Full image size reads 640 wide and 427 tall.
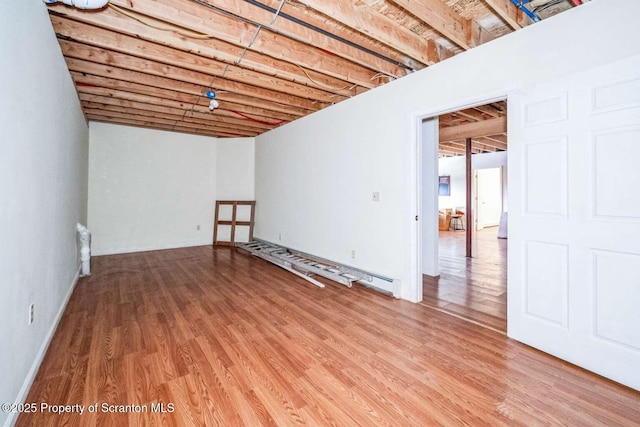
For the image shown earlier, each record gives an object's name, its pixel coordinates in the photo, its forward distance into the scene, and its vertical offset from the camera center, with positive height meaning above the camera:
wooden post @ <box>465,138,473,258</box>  5.66 +0.63
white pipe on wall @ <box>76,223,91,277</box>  3.87 -0.47
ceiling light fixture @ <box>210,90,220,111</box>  3.72 +1.59
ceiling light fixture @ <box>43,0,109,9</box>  1.90 +1.43
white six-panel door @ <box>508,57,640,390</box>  1.73 +0.01
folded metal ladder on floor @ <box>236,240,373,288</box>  3.68 -0.71
